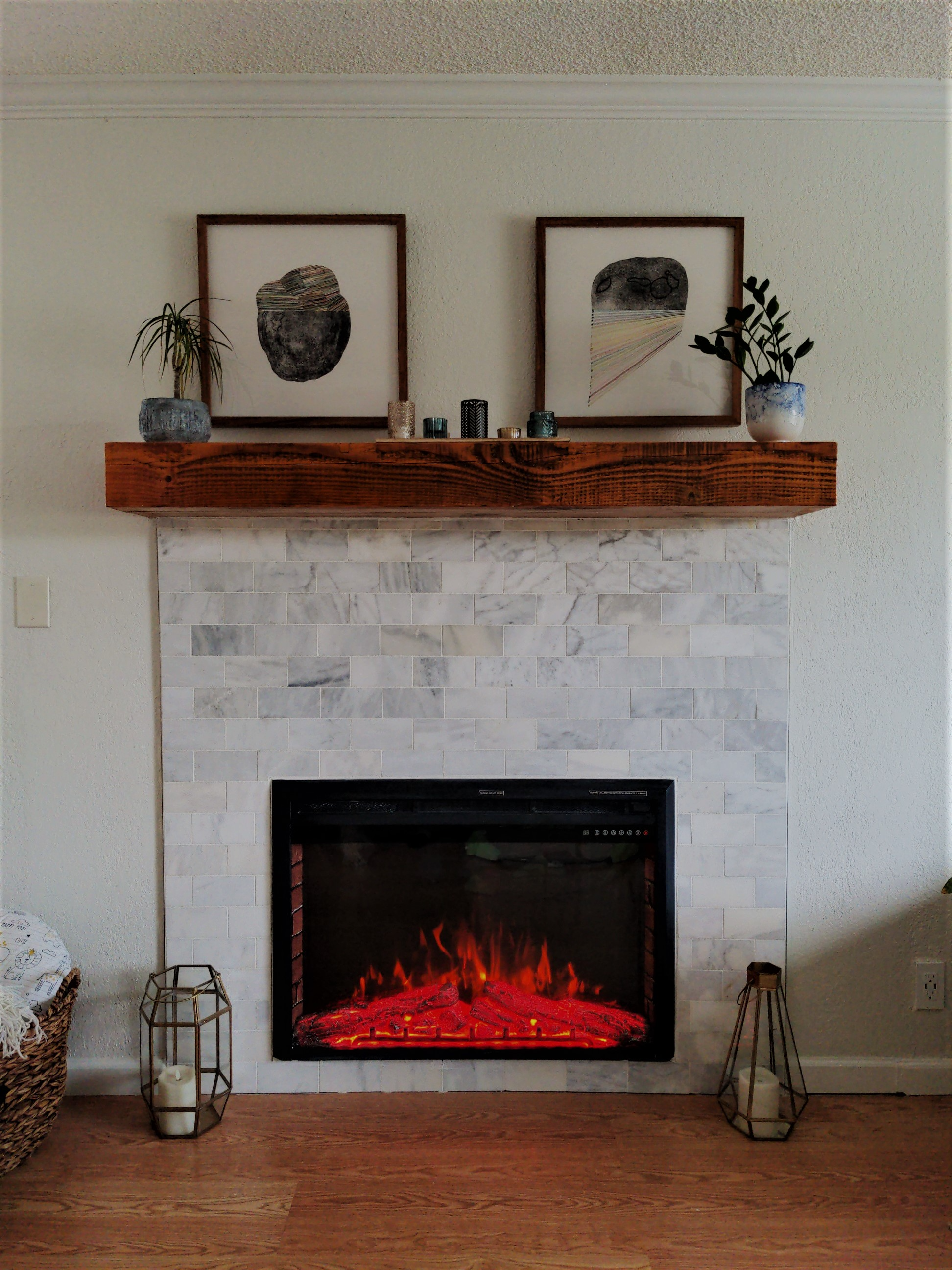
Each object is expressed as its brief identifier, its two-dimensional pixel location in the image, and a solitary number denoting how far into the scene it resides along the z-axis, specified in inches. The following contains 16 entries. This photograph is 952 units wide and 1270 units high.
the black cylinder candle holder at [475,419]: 71.5
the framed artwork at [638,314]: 76.2
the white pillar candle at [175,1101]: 72.1
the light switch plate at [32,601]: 78.2
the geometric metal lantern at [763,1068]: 72.2
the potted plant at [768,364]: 69.1
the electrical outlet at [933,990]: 79.6
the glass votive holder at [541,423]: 70.2
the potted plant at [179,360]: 69.2
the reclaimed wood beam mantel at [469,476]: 67.9
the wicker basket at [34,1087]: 65.1
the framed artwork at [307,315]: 76.0
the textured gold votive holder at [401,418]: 70.6
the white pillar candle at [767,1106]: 72.0
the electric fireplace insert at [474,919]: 78.4
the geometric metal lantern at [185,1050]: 72.2
